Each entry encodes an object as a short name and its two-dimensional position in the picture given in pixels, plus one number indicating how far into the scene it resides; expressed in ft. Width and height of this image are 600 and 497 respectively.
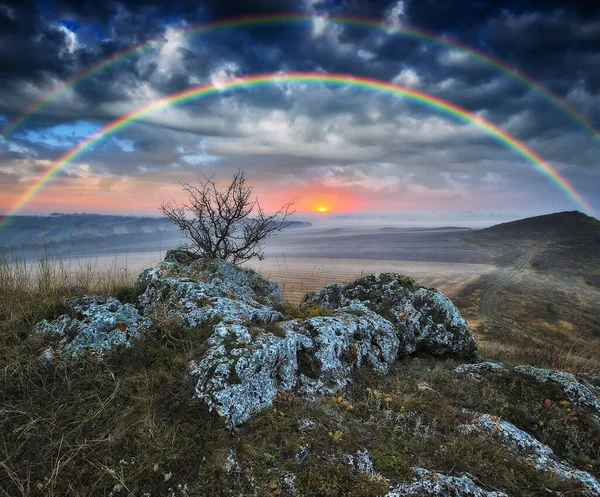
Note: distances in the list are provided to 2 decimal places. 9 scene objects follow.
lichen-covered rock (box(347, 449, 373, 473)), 11.10
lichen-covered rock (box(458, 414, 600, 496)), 11.55
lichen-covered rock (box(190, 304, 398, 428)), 13.26
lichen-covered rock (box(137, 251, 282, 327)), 18.81
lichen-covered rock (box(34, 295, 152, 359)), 15.38
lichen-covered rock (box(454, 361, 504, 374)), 19.90
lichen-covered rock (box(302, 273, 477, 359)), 24.79
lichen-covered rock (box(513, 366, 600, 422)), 16.84
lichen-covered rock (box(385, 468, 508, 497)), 10.37
